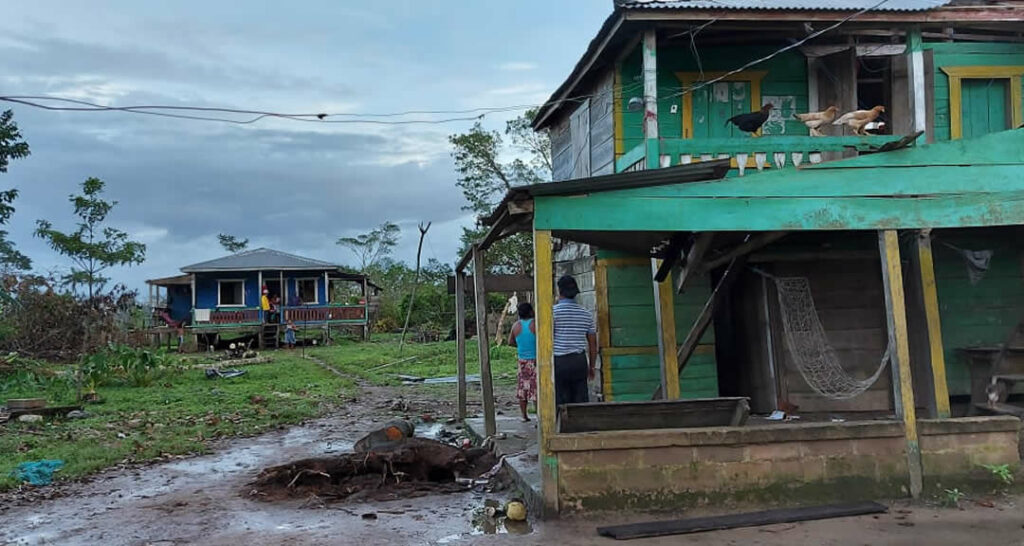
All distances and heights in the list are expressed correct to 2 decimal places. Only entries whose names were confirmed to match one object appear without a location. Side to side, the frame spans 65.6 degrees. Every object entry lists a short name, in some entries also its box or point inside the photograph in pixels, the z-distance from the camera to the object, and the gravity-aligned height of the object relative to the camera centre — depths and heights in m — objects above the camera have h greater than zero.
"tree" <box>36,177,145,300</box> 32.94 +4.45
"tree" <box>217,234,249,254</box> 52.56 +6.57
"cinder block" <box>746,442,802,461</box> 5.85 -0.98
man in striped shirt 7.54 -0.15
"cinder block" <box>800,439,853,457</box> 5.92 -0.98
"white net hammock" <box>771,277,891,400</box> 8.27 -0.30
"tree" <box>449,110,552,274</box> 28.52 +5.97
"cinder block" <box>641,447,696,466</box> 5.74 -0.97
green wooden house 5.82 +0.81
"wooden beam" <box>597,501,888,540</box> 5.27 -1.38
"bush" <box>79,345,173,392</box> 14.81 -0.39
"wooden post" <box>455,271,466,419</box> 9.88 +0.00
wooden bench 6.38 -0.75
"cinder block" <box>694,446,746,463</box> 5.79 -0.97
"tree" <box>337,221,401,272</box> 48.23 +5.81
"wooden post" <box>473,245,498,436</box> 8.70 -0.09
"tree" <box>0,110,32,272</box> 21.70 +5.55
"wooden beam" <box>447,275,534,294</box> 9.73 +0.58
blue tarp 7.45 -1.15
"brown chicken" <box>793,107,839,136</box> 8.34 +2.09
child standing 29.36 +0.19
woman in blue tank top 8.93 -0.24
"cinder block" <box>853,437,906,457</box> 5.98 -1.00
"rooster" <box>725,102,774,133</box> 8.23 +2.07
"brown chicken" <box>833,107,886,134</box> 8.14 +2.03
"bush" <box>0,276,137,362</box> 19.73 +0.79
